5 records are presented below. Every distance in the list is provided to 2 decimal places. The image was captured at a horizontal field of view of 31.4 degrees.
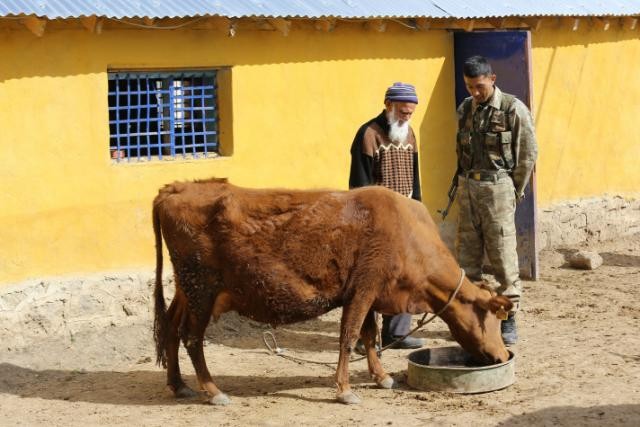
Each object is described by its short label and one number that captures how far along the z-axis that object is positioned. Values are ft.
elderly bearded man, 28.91
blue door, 37.78
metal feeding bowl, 25.80
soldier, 29.45
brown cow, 25.50
